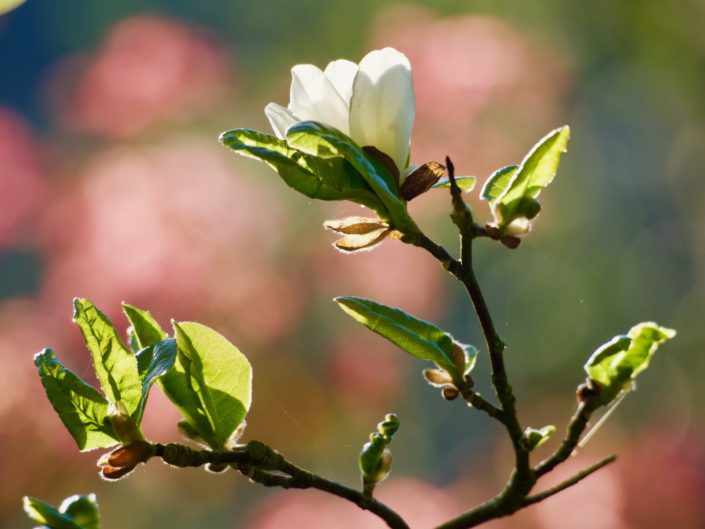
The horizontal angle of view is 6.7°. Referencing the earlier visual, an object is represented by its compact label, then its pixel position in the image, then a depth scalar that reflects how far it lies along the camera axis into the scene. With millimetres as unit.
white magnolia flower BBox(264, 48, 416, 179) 2398
